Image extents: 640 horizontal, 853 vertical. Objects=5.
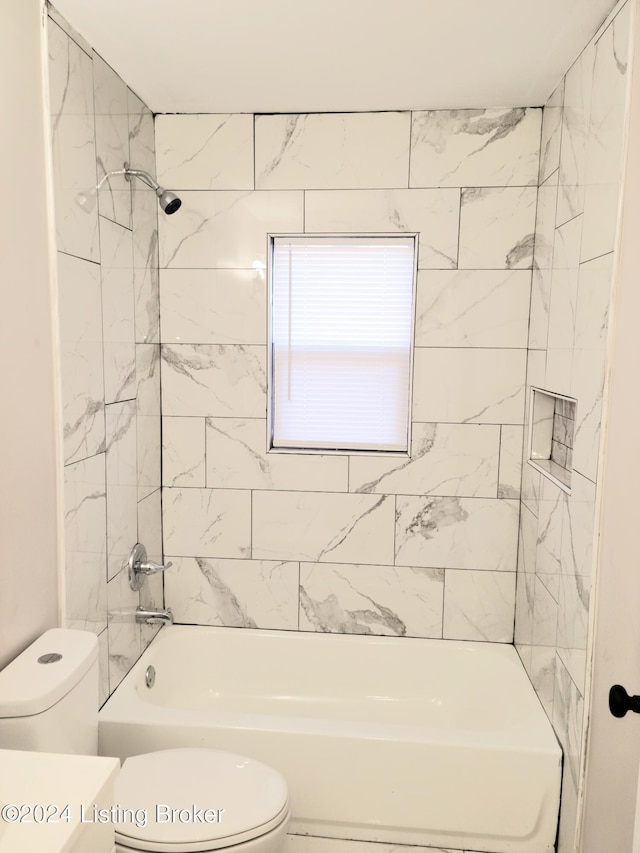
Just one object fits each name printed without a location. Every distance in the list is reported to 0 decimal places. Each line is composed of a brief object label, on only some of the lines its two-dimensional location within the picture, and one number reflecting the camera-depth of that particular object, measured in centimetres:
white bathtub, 200
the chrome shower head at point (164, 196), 224
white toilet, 147
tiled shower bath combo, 221
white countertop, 105
